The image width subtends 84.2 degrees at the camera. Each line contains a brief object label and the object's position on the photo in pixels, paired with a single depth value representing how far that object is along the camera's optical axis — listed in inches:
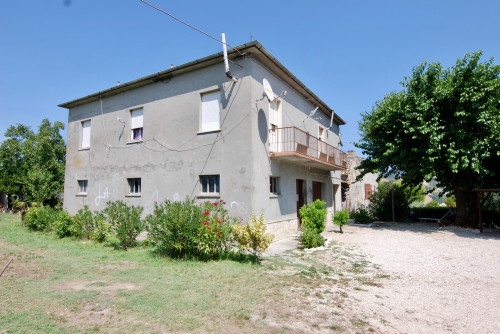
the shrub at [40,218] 452.4
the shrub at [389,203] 728.3
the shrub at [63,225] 406.6
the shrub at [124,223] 334.6
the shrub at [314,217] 372.5
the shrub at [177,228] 275.4
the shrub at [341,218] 468.8
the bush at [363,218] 635.5
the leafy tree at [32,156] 820.0
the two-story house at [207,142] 385.7
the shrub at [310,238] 354.9
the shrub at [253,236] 266.5
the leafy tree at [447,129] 452.4
